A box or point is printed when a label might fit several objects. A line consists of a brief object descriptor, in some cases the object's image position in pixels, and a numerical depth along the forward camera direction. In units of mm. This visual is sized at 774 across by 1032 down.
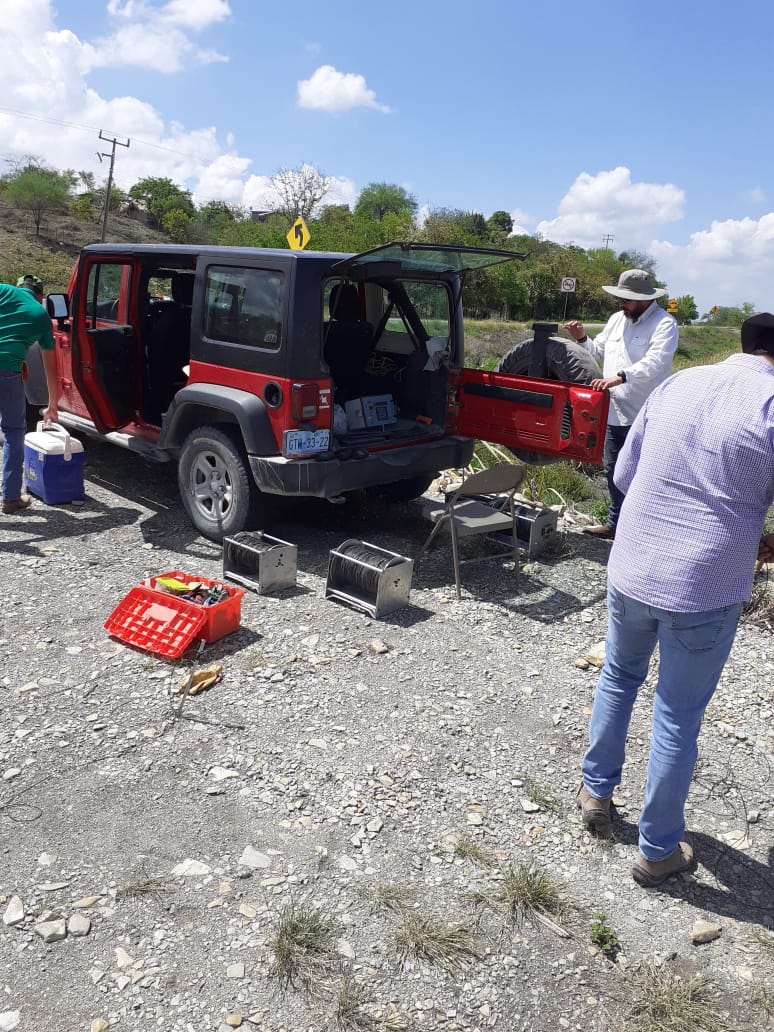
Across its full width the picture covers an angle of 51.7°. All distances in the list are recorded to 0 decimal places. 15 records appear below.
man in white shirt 5621
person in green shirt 6098
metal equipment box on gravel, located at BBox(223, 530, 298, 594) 5062
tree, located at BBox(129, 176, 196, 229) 64562
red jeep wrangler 5211
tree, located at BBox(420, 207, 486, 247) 47031
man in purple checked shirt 2539
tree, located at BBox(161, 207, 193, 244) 61281
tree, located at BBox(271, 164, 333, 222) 53094
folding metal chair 5219
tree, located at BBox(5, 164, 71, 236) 53531
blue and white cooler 6551
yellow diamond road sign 9961
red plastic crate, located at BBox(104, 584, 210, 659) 4242
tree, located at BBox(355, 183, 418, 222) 74312
